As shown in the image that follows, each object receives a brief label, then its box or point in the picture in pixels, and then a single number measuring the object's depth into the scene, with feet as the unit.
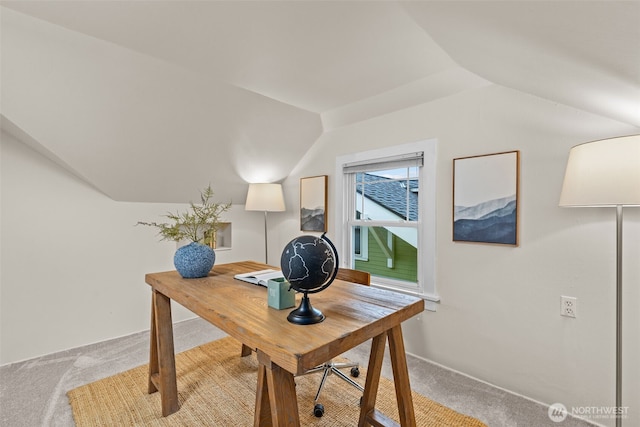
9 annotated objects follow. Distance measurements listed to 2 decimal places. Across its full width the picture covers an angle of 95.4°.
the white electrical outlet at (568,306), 5.64
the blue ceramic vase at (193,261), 5.84
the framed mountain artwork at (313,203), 10.43
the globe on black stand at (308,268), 3.47
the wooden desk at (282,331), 3.19
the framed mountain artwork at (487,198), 6.32
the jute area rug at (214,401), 5.57
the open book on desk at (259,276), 5.43
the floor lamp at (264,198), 10.85
